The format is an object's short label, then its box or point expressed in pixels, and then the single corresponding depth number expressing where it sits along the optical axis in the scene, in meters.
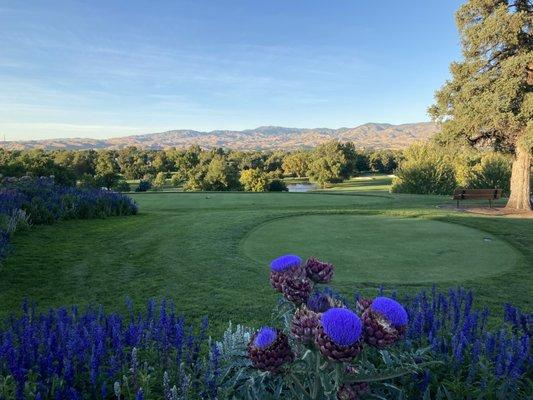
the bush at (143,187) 47.46
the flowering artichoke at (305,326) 1.84
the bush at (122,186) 58.14
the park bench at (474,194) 19.14
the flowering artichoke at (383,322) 1.79
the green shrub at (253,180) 66.12
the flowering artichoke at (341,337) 1.67
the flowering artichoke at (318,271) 2.42
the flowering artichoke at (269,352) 1.95
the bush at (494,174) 42.56
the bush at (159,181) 79.97
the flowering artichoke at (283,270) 2.35
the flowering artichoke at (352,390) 2.06
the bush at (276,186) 66.56
